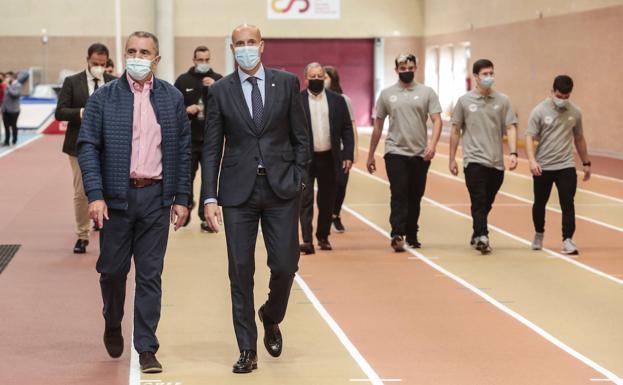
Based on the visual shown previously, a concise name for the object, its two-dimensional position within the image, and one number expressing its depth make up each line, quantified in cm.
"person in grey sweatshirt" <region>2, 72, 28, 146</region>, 3009
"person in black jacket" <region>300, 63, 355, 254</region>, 1192
